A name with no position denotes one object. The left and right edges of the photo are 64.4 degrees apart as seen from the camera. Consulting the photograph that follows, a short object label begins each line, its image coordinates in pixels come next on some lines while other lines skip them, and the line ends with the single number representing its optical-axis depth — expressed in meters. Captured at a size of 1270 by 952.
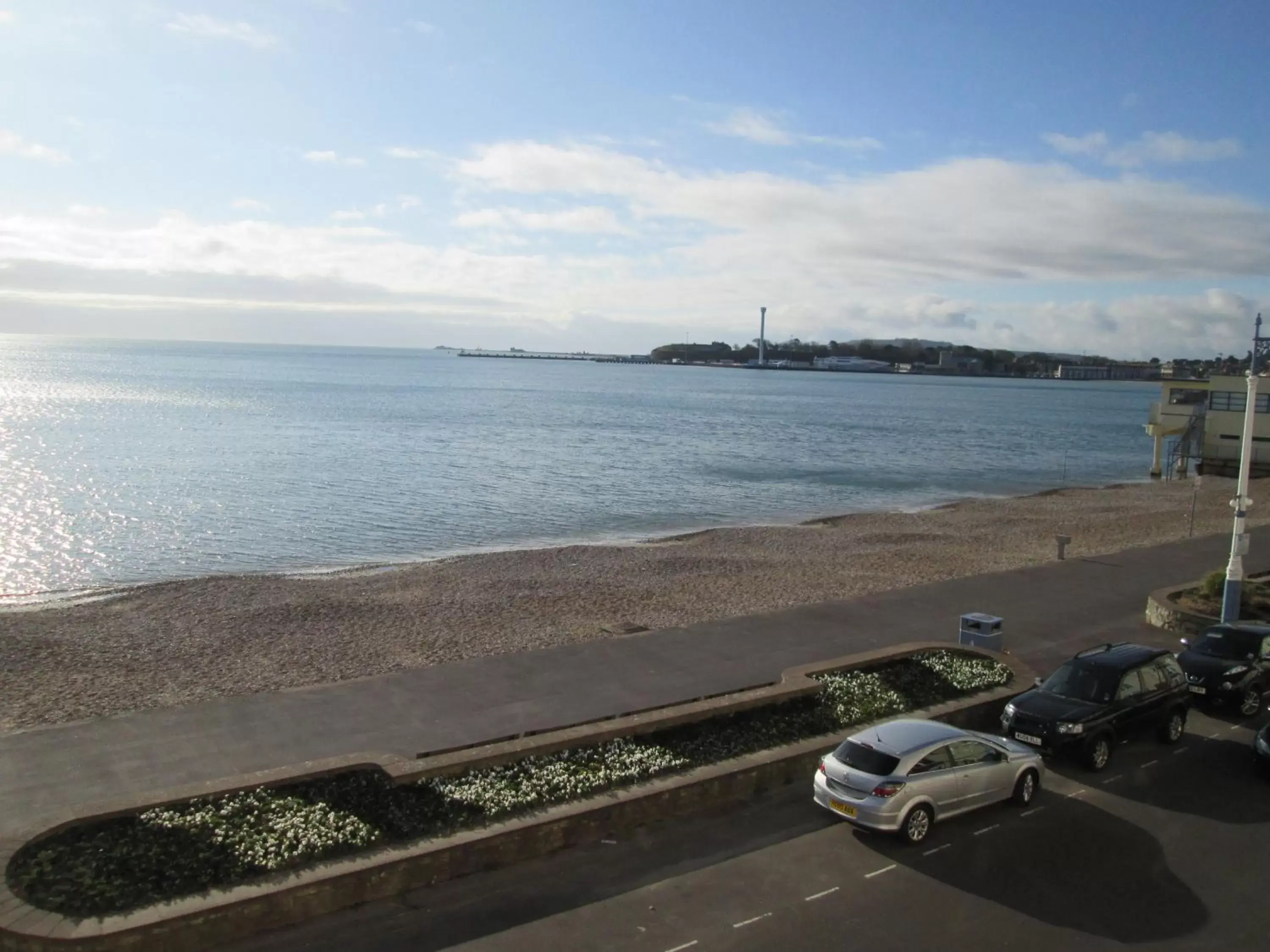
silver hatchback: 10.91
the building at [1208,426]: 67.19
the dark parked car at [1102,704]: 13.31
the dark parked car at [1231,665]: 15.72
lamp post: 18.78
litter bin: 17.81
